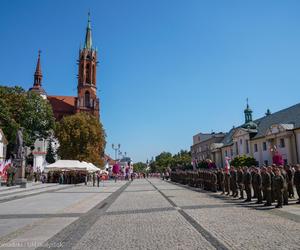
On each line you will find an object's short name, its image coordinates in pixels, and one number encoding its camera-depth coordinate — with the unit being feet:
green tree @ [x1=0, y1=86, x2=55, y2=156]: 182.09
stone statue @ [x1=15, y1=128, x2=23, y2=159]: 100.37
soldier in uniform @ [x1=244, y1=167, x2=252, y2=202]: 56.75
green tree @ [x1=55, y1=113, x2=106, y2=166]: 183.52
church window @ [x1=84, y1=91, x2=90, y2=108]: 317.63
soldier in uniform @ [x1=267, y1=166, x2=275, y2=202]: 50.90
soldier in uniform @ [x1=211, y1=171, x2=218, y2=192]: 82.52
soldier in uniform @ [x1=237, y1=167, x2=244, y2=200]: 61.86
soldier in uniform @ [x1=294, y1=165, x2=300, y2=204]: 51.83
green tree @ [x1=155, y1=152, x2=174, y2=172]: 451.12
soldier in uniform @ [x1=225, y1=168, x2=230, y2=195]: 72.08
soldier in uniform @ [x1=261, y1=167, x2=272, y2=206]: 49.34
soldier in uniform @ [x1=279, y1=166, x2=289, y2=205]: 48.43
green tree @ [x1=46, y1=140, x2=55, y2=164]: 263.29
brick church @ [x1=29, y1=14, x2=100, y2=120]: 312.09
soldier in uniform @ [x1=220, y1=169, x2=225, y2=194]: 75.25
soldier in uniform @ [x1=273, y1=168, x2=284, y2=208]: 47.01
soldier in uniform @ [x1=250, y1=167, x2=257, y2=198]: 54.66
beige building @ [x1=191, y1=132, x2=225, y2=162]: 284.18
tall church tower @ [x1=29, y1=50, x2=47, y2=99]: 310.20
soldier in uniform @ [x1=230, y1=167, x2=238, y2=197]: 66.62
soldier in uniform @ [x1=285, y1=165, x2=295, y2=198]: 57.86
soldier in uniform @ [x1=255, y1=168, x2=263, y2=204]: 52.49
